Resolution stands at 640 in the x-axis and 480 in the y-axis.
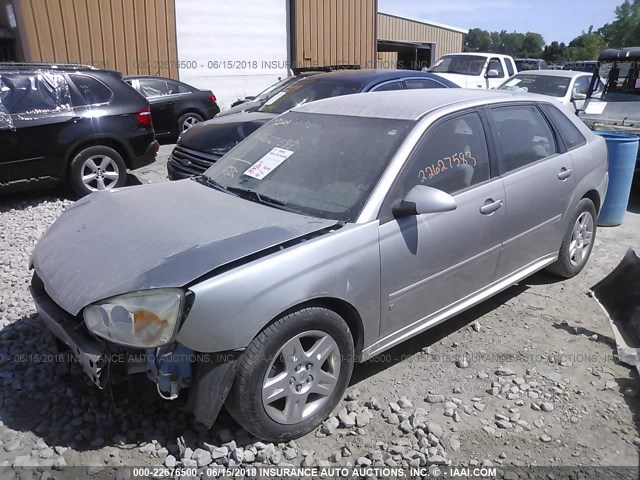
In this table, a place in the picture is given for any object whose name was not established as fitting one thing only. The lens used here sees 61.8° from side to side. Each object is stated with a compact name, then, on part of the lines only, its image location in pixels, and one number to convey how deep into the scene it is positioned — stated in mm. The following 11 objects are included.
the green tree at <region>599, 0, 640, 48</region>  70625
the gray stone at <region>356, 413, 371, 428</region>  2885
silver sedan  2404
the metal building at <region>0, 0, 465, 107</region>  12477
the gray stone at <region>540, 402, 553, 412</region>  3037
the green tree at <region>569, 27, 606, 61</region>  64812
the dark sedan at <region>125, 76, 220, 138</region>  10898
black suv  6270
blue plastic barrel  5828
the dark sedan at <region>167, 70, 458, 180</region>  6277
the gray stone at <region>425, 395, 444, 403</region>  3098
